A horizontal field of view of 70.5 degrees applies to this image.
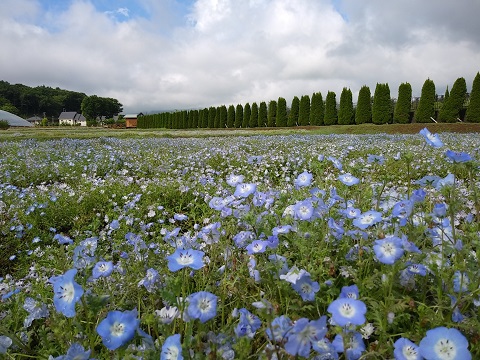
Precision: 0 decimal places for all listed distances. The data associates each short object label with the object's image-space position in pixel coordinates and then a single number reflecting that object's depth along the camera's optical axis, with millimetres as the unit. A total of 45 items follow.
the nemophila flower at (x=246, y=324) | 325
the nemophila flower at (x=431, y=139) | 455
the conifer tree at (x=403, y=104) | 20873
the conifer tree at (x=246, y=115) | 29271
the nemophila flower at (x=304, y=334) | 247
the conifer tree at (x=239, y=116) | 30027
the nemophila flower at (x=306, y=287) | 351
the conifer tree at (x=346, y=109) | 22899
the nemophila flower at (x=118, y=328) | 271
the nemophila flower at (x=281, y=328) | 279
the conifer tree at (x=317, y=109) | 24242
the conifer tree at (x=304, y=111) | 25047
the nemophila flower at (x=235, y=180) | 622
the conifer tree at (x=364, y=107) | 22228
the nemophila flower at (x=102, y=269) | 415
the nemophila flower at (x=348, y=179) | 504
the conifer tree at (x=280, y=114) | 26634
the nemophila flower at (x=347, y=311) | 270
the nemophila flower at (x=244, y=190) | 543
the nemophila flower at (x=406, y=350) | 282
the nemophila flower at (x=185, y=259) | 320
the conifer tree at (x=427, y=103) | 20104
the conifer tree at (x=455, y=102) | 19493
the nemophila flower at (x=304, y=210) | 452
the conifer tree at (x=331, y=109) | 23387
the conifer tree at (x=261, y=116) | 28148
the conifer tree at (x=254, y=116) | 28587
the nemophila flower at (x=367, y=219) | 417
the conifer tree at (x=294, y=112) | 25804
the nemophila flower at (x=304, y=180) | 566
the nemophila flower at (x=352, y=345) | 299
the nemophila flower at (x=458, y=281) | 358
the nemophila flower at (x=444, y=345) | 254
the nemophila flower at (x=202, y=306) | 301
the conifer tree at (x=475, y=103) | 18822
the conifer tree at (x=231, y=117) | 30809
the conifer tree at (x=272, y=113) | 27261
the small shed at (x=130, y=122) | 64888
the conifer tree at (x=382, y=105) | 21568
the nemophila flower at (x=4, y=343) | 348
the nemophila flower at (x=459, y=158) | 364
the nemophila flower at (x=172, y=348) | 272
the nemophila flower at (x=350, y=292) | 335
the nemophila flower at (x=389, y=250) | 322
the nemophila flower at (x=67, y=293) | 276
